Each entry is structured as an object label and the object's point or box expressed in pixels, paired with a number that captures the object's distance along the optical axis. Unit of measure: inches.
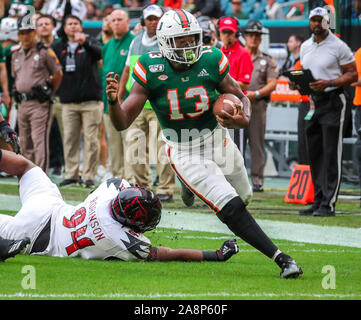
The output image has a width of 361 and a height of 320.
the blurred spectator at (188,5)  631.6
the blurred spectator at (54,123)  471.5
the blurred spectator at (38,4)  605.6
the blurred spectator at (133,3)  742.5
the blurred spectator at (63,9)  526.0
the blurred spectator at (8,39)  489.1
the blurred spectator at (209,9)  560.2
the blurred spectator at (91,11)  725.9
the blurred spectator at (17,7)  588.1
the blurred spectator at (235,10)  617.6
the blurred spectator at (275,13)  601.1
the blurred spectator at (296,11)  593.9
